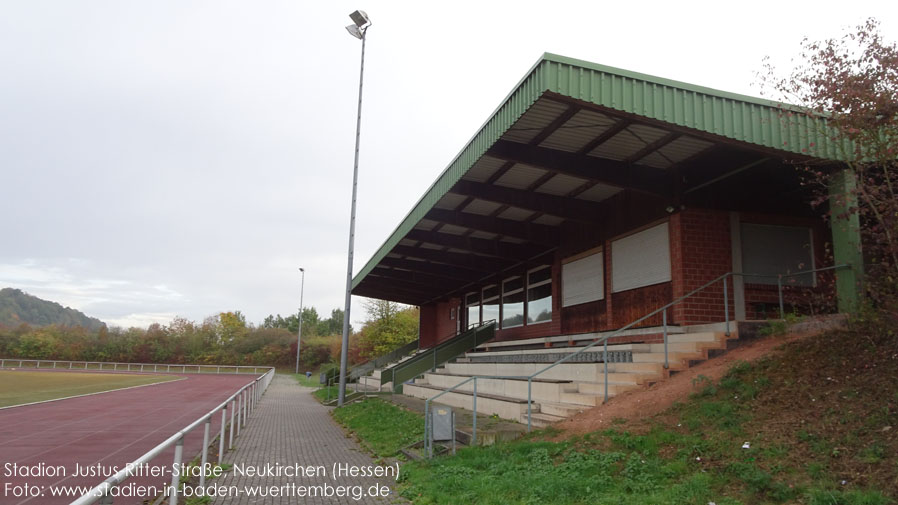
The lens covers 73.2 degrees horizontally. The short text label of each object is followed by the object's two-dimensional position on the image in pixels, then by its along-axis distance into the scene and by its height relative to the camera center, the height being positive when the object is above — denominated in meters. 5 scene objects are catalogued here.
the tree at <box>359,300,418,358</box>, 46.50 +1.50
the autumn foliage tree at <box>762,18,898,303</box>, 7.65 +3.06
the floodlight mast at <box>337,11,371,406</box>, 21.61 +8.42
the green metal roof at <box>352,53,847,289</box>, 9.18 +3.81
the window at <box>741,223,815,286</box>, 12.48 +2.16
